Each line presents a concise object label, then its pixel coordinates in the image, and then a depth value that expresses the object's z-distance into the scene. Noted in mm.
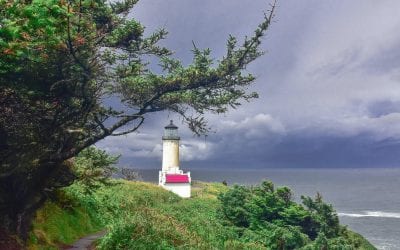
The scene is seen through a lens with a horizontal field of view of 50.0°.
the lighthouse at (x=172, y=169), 53406
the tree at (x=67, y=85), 8211
